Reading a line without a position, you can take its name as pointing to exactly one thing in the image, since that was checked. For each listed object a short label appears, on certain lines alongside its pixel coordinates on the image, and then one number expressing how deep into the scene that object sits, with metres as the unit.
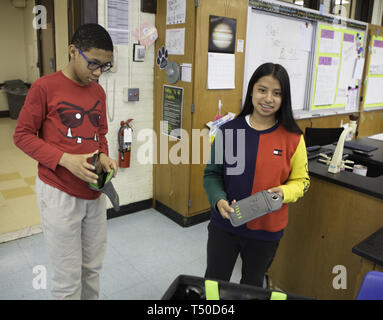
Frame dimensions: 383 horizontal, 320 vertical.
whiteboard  3.33
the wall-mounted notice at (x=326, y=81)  4.16
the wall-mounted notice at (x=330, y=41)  4.04
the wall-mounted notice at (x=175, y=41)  2.86
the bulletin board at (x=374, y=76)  4.84
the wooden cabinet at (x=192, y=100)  2.77
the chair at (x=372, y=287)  0.99
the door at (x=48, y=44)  4.35
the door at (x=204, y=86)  2.76
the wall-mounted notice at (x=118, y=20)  2.76
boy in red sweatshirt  1.41
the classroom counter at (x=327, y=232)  1.80
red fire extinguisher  2.97
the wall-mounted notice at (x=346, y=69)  4.39
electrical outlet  3.00
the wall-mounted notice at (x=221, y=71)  2.89
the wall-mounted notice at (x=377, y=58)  4.87
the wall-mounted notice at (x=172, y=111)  2.99
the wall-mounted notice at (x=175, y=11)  2.79
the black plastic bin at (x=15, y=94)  6.59
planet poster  2.81
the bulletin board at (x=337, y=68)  4.10
